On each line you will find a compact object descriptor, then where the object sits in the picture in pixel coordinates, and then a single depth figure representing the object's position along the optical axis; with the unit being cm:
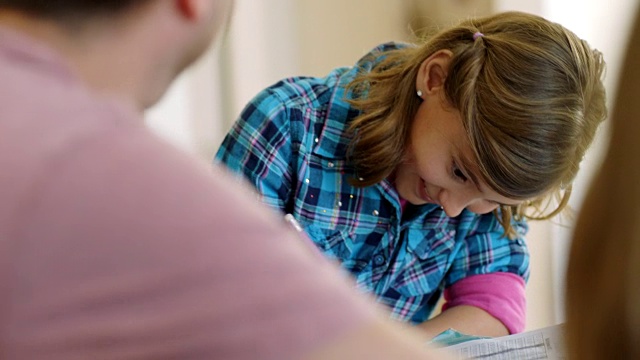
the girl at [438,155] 170
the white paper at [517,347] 164
